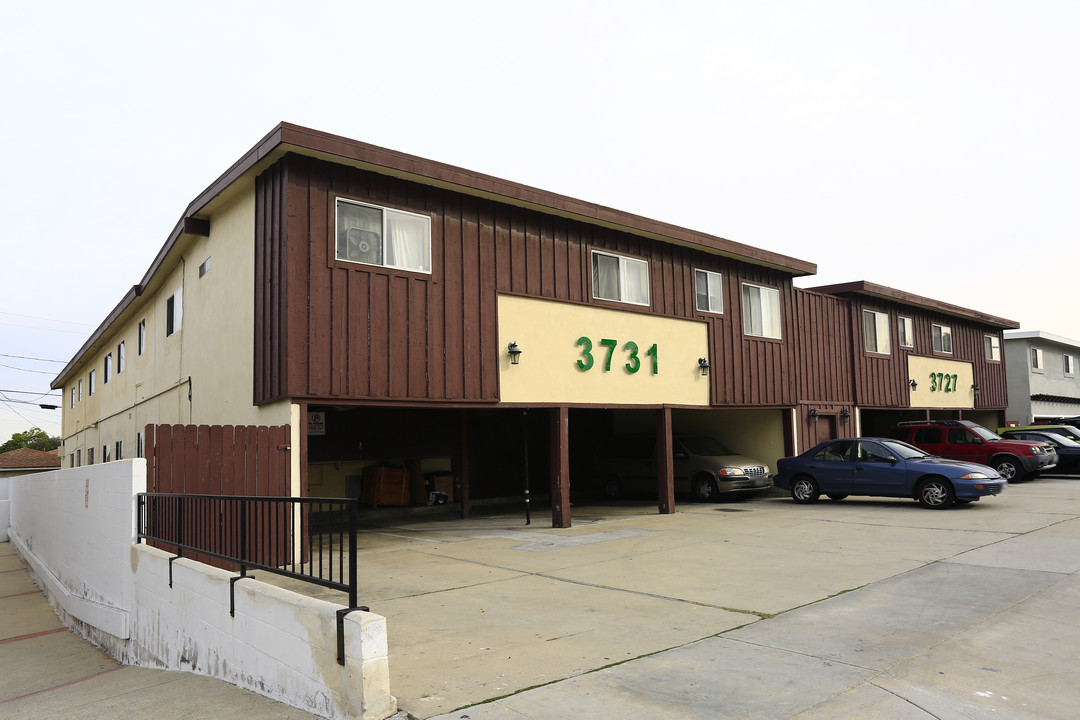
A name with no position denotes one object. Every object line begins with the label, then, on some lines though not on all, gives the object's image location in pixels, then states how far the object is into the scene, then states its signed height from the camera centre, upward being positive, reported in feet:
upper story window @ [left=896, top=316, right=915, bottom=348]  80.74 +8.71
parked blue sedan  48.34 -4.07
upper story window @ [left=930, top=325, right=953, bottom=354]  87.56 +8.77
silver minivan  60.02 -4.02
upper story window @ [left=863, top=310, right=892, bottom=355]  75.15 +8.32
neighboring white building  112.68 +5.25
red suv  66.03 -3.08
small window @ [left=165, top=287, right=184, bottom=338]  53.42 +8.68
